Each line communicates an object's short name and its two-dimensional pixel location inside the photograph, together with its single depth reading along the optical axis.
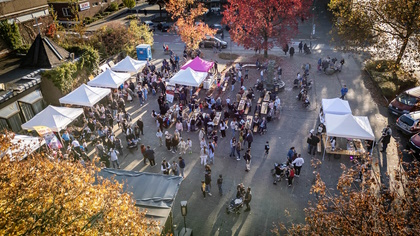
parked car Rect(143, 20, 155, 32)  39.12
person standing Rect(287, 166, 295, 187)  13.09
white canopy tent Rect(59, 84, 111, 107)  17.70
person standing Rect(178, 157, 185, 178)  13.80
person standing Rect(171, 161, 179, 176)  13.77
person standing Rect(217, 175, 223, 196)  12.82
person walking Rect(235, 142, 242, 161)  15.09
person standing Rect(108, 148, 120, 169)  14.52
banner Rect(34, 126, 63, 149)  15.14
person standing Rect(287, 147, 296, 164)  14.12
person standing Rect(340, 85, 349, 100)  20.03
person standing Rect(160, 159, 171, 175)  13.66
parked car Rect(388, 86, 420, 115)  17.83
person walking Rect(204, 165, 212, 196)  12.93
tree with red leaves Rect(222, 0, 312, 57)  25.77
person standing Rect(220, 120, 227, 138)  17.03
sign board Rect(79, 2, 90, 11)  42.68
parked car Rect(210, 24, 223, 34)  37.47
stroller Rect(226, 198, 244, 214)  12.17
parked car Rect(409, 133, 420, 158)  14.45
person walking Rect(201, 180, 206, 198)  13.01
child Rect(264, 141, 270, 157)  15.18
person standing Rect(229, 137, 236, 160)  15.13
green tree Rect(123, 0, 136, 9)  46.22
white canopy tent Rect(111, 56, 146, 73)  22.59
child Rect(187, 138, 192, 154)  15.70
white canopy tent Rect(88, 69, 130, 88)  20.02
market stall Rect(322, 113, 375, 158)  14.34
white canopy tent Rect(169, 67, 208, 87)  20.56
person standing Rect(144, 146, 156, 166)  14.68
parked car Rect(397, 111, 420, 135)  16.05
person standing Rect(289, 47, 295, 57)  28.01
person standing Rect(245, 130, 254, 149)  15.60
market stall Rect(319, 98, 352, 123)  16.53
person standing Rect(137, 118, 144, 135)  17.33
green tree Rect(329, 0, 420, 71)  19.58
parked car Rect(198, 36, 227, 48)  31.84
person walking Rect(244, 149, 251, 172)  14.16
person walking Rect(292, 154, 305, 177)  13.58
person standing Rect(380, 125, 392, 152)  14.90
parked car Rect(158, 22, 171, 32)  38.75
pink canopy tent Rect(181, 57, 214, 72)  22.31
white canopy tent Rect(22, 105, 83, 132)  15.54
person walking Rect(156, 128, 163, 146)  16.48
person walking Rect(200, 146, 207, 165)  14.86
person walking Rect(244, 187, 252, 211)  11.99
